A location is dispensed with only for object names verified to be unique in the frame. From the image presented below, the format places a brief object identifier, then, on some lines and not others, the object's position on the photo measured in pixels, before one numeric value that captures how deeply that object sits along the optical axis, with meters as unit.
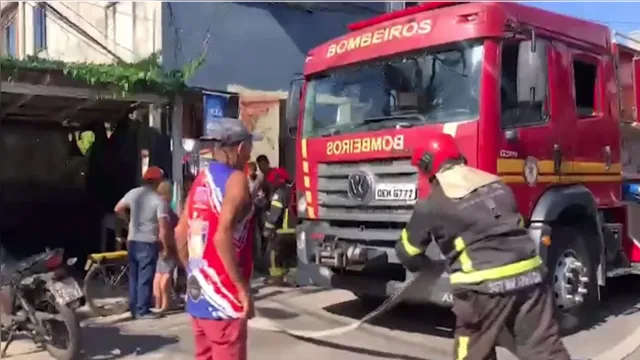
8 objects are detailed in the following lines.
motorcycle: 6.49
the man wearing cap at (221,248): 4.05
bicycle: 8.55
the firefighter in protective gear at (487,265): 4.25
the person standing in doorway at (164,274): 8.12
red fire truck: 6.71
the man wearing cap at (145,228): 7.95
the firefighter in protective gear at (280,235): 10.12
